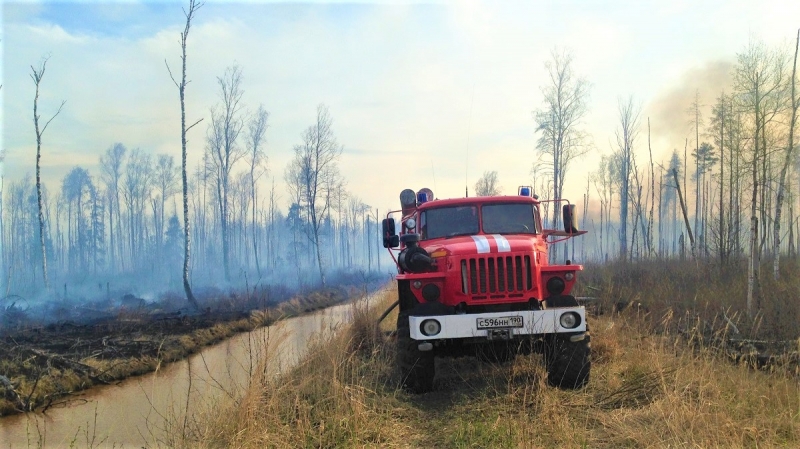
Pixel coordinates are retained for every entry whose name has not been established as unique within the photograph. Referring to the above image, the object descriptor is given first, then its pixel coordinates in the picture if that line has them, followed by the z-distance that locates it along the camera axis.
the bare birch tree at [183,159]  19.62
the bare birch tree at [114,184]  41.34
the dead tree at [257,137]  34.38
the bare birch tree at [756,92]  14.72
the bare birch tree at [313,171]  31.22
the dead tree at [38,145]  19.36
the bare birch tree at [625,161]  29.66
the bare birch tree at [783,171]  12.63
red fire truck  5.86
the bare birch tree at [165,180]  43.12
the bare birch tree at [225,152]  31.58
